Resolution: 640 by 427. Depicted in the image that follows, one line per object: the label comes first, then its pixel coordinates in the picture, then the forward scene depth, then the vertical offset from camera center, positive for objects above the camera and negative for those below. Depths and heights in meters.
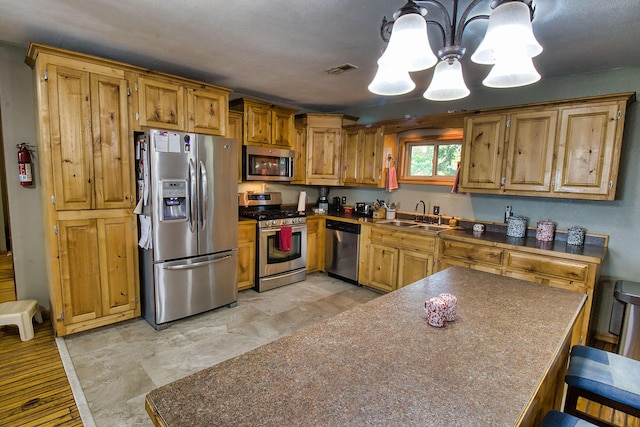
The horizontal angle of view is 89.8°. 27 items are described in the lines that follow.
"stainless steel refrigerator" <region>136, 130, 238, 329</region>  2.91 -0.40
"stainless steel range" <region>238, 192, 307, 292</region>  3.99 -0.78
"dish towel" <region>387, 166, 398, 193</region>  4.40 +0.08
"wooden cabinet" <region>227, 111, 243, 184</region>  3.90 +0.65
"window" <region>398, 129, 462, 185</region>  4.05 +0.40
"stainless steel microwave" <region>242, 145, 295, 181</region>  4.07 +0.23
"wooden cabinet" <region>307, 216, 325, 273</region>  4.64 -0.91
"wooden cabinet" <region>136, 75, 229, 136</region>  2.99 +0.72
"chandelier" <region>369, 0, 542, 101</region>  1.17 +0.55
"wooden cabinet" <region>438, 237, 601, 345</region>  2.62 -0.69
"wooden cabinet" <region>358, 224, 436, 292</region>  3.60 -0.87
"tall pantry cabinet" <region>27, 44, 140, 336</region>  2.58 -0.10
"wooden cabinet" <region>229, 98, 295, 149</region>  4.01 +0.76
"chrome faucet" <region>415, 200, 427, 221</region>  4.24 -0.31
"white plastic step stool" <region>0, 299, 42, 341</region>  2.74 -1.23
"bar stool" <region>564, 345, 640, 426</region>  1.37 -0.85
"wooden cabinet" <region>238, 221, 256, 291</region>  3.86 -0.91
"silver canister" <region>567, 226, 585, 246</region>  2.99 -0.43
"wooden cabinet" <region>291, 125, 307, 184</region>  4.67 +0.41
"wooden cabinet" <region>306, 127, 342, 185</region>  4.71 +0.42
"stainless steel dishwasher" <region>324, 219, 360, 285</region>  4.37 -0.93
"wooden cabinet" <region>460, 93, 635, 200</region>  2.67 +0.37
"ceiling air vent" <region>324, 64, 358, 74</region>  3.07 +1.12
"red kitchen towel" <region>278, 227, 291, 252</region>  4.07 -0.73
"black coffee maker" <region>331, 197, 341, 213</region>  5.25 -0.36
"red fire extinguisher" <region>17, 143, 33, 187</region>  2.87 +0.07
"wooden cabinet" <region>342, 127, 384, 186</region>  4.40 +0.39
